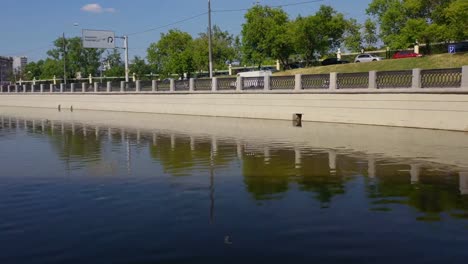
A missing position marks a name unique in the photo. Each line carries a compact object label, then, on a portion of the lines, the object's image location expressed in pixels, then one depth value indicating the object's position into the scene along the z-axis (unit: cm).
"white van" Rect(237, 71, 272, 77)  3778
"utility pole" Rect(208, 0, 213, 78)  3816
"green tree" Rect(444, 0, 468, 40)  3675
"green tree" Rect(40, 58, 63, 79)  10244
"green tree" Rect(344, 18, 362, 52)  5641
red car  4055
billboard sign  4925
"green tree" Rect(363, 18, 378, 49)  5688
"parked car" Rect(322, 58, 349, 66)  4569
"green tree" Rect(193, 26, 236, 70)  6981
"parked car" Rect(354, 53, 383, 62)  4438
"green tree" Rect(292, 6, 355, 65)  4740
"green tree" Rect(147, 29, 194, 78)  6694
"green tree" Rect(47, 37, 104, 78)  9950
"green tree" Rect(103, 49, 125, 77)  10285
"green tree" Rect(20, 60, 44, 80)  11719
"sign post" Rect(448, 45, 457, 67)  3592
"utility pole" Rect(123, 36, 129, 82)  4728
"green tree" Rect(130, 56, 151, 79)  9479
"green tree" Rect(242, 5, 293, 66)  5044
